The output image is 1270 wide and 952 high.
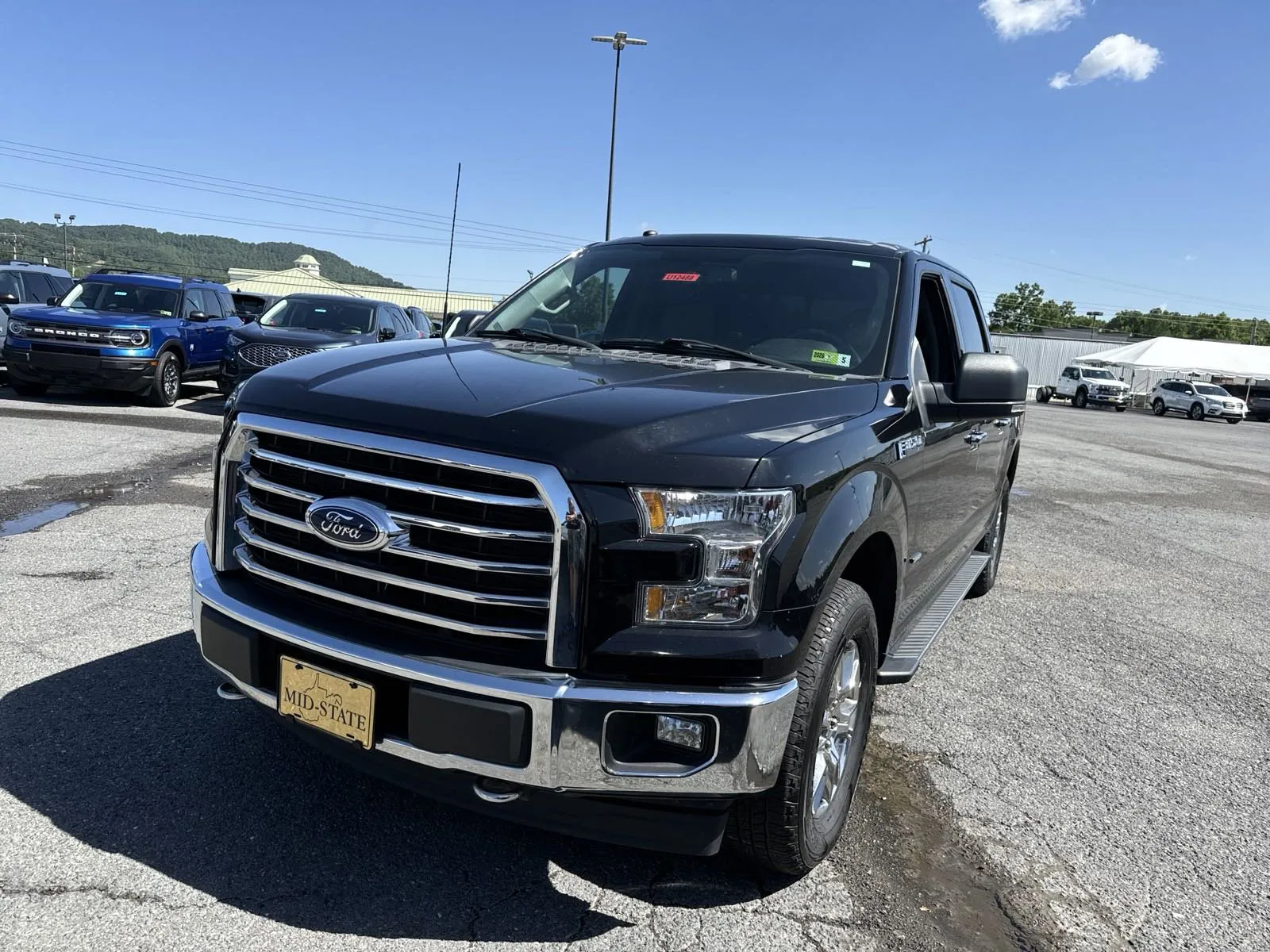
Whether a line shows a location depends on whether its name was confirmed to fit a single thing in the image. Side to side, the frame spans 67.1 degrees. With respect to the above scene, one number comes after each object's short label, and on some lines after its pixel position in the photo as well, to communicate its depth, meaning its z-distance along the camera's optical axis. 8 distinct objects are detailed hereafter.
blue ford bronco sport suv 12.66
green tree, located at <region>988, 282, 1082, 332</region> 122.06
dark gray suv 12.29
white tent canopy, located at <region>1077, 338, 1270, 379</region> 50.81
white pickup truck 41.47
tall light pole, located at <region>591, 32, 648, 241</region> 24.69
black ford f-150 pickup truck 2.24
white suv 38.41
